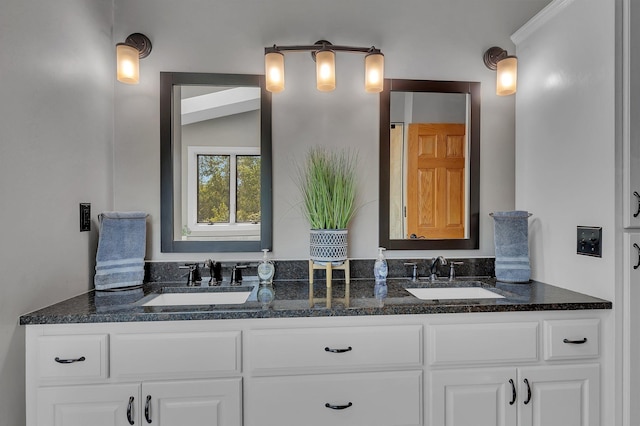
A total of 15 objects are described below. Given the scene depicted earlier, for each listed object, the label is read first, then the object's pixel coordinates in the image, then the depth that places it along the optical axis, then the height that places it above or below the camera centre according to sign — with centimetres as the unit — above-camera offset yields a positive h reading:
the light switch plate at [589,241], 144 -12
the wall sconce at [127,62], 173 +73
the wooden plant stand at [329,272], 154 -30
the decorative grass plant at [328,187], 179 +13
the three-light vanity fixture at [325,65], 176 +73
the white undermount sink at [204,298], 170 -41
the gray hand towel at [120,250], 165 -18
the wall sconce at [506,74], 186 +72
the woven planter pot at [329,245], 175 -16
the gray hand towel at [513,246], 178 -17
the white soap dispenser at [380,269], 175 -28
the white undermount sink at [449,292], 179 -41
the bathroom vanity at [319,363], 125 -55
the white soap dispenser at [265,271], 176 -29
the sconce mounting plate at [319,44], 179 +86
